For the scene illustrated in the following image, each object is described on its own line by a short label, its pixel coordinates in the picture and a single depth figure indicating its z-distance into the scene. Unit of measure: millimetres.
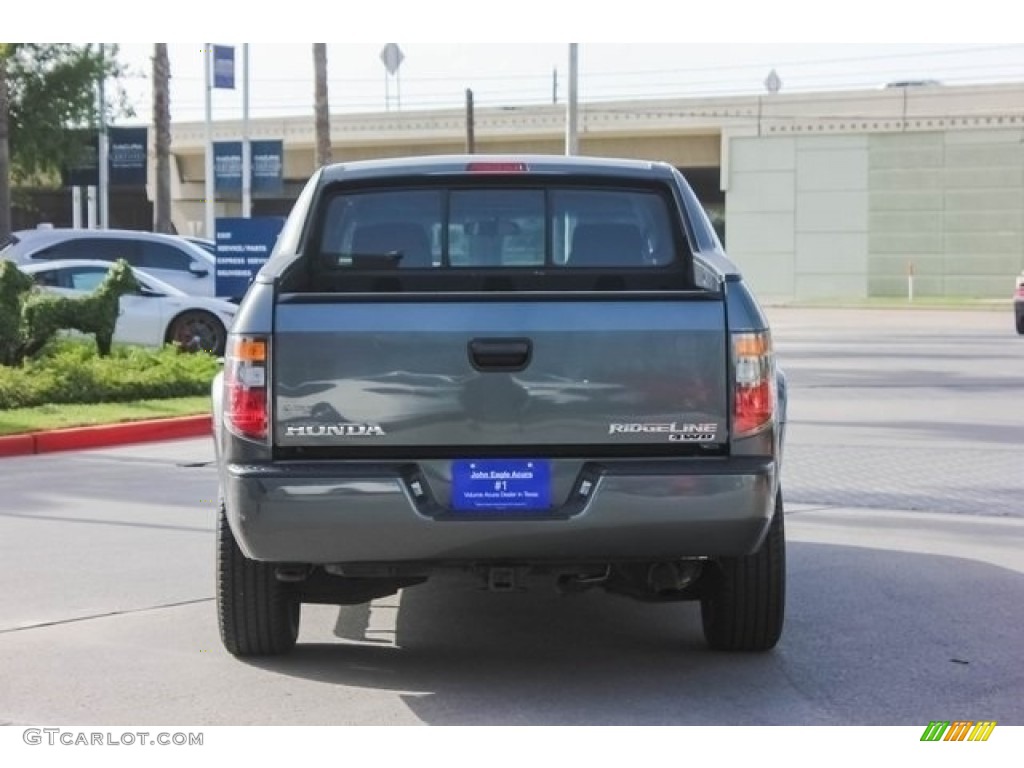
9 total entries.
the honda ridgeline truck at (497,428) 5512
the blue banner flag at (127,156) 42625
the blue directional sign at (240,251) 18609
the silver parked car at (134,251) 24891
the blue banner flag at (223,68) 40938
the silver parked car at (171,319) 20422
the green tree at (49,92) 32031
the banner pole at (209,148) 44762
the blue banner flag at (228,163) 47750
